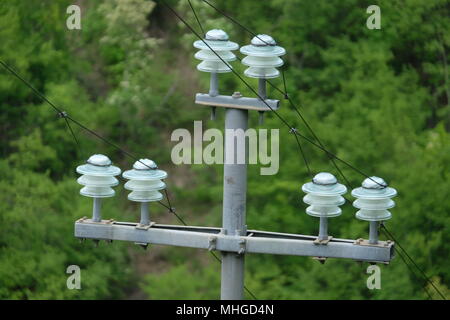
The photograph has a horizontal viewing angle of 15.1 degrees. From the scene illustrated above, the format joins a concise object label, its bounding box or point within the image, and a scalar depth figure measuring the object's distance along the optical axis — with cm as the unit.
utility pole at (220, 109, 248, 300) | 2016
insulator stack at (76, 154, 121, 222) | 2103
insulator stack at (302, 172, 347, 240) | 2009
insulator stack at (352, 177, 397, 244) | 1998
